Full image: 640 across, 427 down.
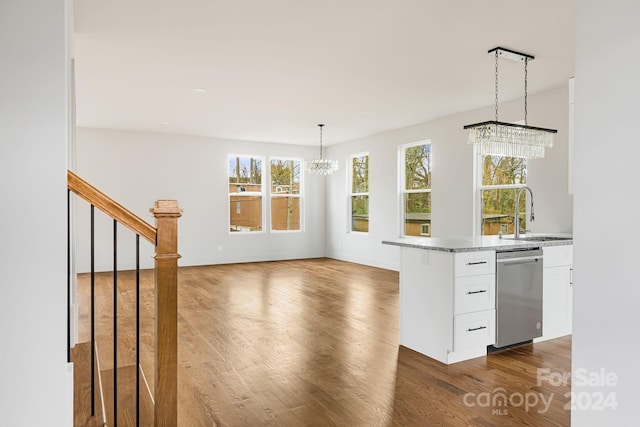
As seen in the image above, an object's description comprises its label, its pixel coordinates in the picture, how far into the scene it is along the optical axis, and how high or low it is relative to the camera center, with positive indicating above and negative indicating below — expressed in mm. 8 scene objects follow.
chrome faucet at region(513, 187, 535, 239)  4163 -179
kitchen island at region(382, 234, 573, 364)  3242 -717
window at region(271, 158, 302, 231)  9406 +265
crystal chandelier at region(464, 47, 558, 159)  3697 +624
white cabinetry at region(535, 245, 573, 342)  3791 -786
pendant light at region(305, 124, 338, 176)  7582 +708
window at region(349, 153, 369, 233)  8788 +288
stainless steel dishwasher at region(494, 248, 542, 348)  3486 -766
